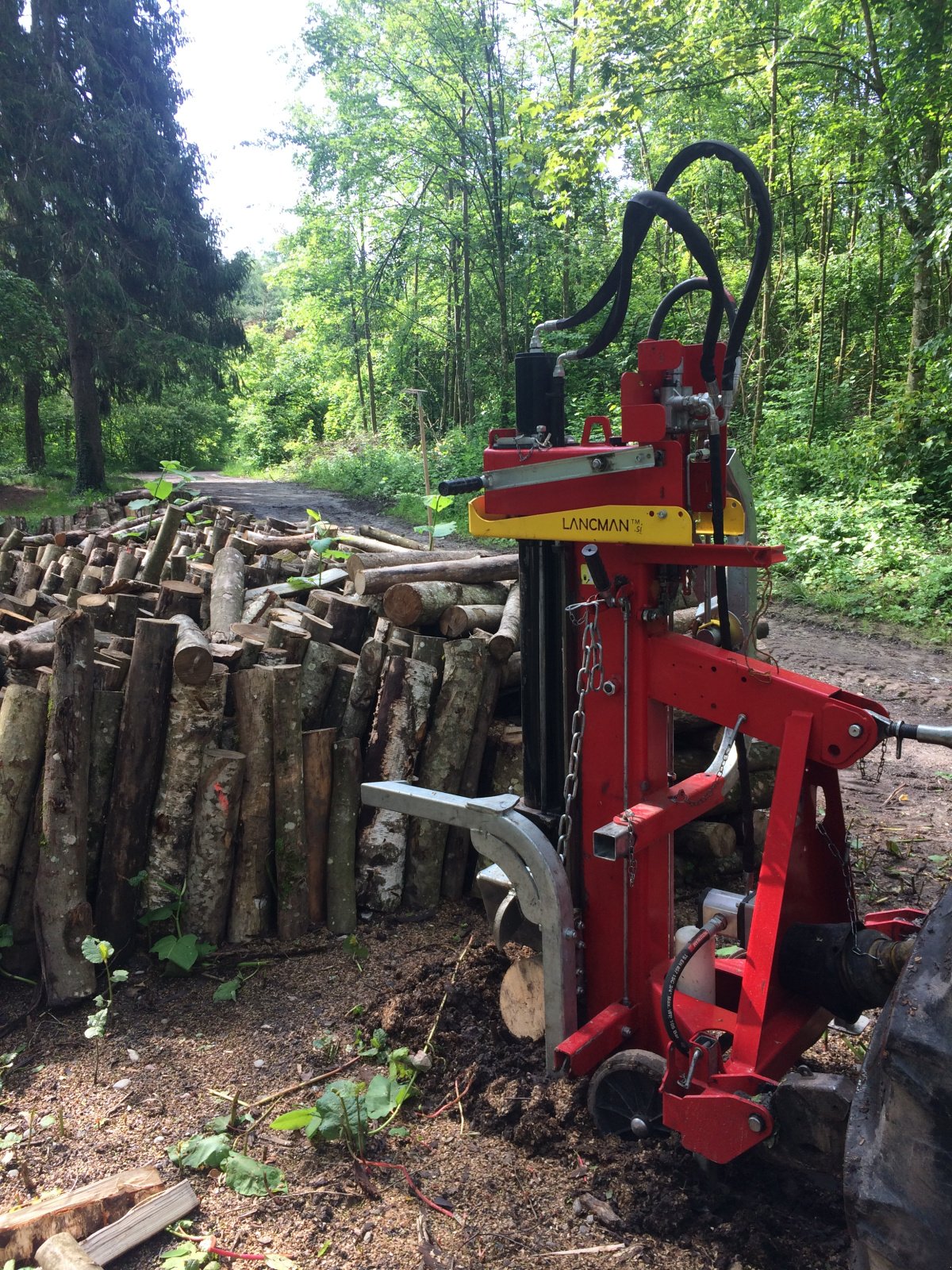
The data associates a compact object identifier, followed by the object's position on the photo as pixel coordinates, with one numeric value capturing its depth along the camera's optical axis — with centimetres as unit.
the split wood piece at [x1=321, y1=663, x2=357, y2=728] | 466
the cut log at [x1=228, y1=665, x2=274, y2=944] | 408
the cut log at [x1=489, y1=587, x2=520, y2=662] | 454
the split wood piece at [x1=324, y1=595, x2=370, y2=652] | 518
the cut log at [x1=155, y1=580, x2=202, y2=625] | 561
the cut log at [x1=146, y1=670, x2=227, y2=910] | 402
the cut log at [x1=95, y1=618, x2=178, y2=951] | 394
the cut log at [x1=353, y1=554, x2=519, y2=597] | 533
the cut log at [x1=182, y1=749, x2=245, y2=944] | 401
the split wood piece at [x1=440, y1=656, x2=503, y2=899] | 441
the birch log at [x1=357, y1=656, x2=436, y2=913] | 431
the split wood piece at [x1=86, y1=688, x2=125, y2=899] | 400
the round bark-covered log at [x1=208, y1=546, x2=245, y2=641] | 585
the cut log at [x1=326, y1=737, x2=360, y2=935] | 420
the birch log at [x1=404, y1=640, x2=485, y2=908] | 436
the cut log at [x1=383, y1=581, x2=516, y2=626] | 470
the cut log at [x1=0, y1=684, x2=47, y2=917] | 390
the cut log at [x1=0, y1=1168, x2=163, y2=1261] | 247
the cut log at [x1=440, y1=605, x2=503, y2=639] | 478
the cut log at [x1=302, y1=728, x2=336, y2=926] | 421
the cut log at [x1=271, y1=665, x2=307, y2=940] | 411
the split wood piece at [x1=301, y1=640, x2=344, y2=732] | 458
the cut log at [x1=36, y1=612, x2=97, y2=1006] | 371
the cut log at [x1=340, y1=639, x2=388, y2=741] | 455
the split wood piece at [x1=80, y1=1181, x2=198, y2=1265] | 247
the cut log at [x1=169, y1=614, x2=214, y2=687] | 400
